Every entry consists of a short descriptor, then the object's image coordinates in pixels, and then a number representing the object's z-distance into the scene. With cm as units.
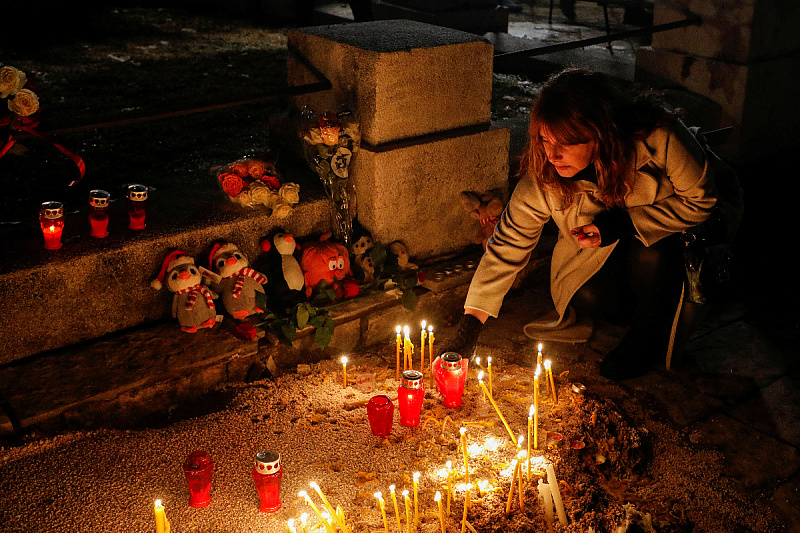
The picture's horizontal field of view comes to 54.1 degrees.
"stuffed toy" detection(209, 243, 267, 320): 386
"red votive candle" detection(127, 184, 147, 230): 378
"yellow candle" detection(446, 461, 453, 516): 269
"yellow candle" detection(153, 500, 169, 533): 251
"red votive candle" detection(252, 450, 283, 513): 282
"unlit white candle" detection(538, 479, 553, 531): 281
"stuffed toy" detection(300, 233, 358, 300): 408
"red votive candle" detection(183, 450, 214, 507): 285
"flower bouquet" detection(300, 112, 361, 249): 400
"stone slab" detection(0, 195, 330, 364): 350
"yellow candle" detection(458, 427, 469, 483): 291
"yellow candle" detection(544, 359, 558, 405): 341
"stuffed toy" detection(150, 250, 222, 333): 370
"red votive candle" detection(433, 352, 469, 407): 345
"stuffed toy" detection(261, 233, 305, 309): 405
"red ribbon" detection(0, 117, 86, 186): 346
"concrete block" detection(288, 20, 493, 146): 403
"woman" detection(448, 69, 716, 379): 331
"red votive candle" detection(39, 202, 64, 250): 358
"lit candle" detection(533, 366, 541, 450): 319
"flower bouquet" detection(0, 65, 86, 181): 339
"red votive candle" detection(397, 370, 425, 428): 332
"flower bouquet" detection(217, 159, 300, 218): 403
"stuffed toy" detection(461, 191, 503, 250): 447
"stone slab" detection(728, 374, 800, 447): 346
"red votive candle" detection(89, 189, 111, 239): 371
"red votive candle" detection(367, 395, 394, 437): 329
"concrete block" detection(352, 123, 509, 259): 421
